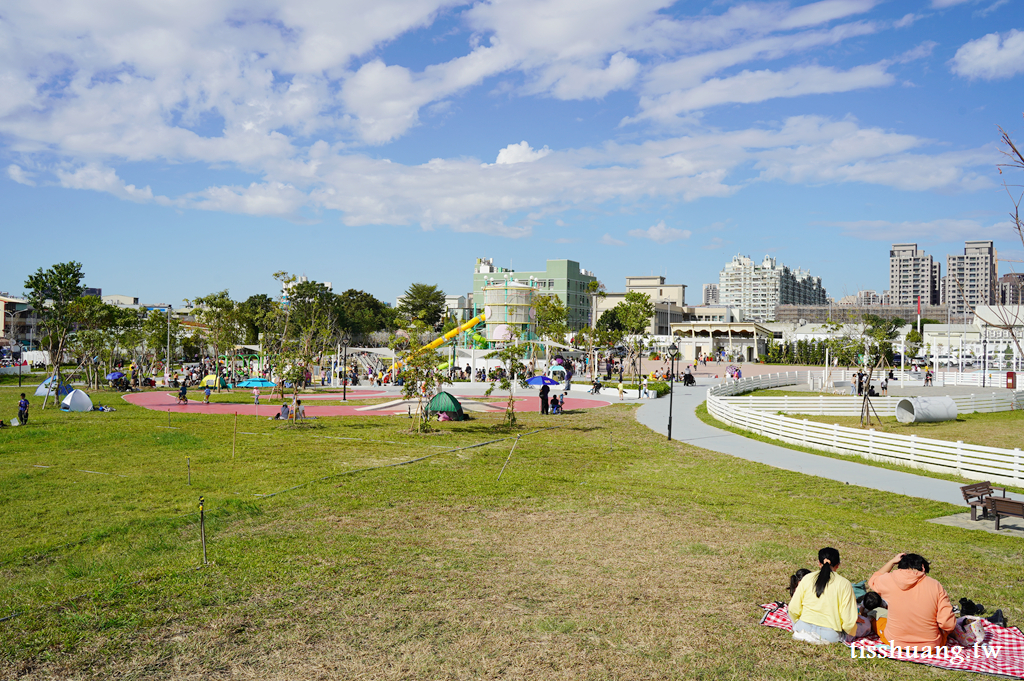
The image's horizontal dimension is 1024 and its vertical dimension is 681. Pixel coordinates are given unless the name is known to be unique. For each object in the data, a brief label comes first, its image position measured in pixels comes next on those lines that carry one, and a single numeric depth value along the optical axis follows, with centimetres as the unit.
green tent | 2939
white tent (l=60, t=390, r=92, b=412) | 3228
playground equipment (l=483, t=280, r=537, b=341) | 7175
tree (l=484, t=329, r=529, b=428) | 2612
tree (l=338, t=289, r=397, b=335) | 10406
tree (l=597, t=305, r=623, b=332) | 13288
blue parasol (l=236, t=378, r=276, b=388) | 4950
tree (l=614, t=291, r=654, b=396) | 6688
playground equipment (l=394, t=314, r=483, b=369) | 6525
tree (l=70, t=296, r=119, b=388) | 4537
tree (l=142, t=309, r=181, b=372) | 6516
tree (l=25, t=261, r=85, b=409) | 6812
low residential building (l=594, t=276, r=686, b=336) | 16086
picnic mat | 678
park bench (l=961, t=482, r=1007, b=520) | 1301
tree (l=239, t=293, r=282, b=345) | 5273
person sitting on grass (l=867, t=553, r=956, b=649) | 714
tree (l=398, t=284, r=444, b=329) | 12131
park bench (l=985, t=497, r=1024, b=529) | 1205
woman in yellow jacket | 733
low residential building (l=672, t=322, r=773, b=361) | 11050
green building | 16212
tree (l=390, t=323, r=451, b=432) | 2408
